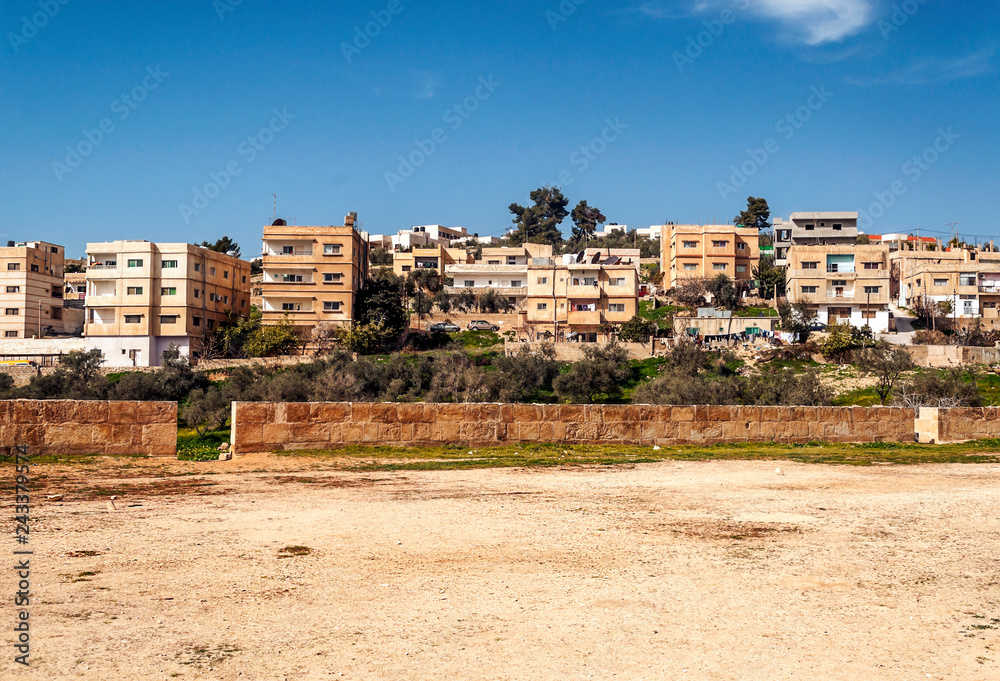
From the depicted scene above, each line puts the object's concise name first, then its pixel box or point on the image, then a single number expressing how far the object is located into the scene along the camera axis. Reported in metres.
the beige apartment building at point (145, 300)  66.94
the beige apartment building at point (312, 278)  71.31
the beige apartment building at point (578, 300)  73.00
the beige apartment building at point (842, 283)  73.69
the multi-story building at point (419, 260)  102.88
